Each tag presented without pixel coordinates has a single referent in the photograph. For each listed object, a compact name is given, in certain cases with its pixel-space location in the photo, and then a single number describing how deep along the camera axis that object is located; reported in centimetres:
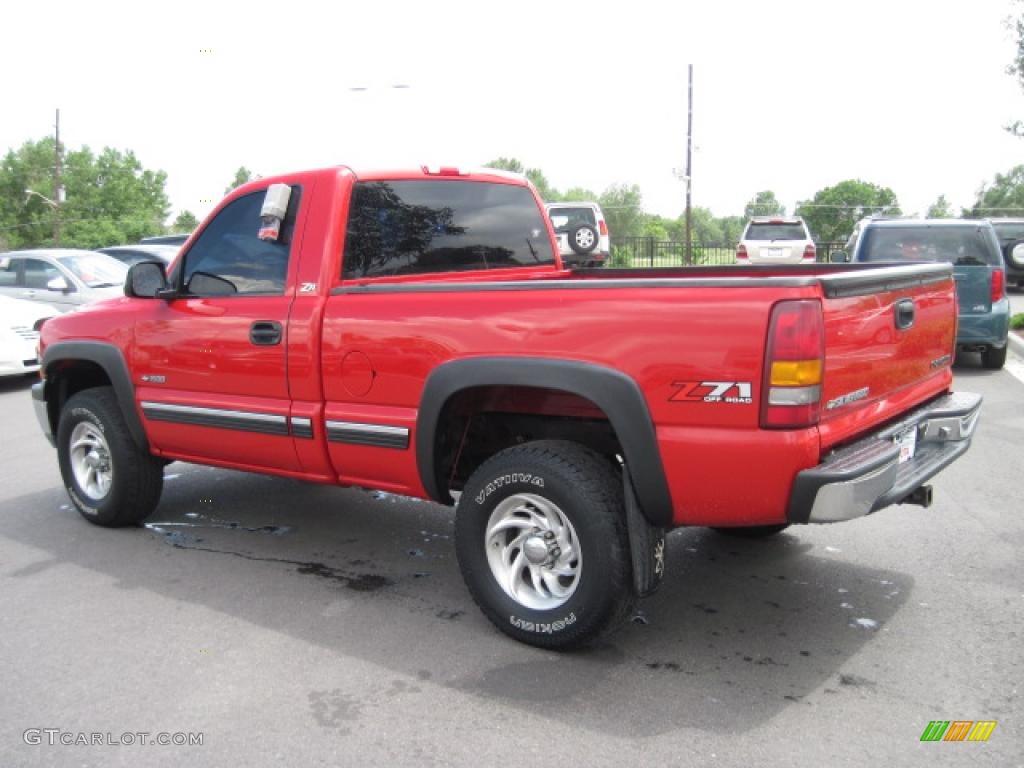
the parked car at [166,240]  2138
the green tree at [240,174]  6462
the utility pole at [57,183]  4838
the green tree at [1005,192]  8925
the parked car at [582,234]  1822
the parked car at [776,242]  1903
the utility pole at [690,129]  3484
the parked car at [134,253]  1630
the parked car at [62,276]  1299
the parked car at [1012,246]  1870
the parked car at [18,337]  1077
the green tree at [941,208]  7362
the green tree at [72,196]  6800
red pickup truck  309
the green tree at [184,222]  7224
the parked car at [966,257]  1012
